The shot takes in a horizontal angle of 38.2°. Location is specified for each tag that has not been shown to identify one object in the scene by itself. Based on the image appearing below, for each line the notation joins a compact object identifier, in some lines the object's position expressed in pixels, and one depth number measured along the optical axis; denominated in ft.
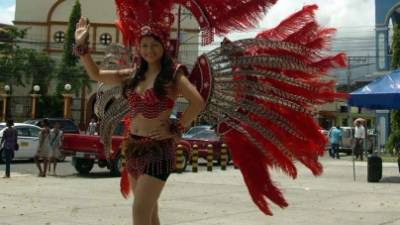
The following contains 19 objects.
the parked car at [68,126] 89.26
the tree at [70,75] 155.53
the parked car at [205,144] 71.26
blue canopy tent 46.34
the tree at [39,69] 151.94
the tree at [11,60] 149.48
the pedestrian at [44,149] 52.90
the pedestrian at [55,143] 53.72
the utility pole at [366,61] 109.25
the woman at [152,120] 13.08
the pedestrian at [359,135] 78.52
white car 69.97
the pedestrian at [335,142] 91.56
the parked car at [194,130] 78.07
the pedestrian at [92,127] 79.92
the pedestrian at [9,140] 51.08
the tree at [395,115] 82.02
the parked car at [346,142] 115.44
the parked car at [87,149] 52.90
